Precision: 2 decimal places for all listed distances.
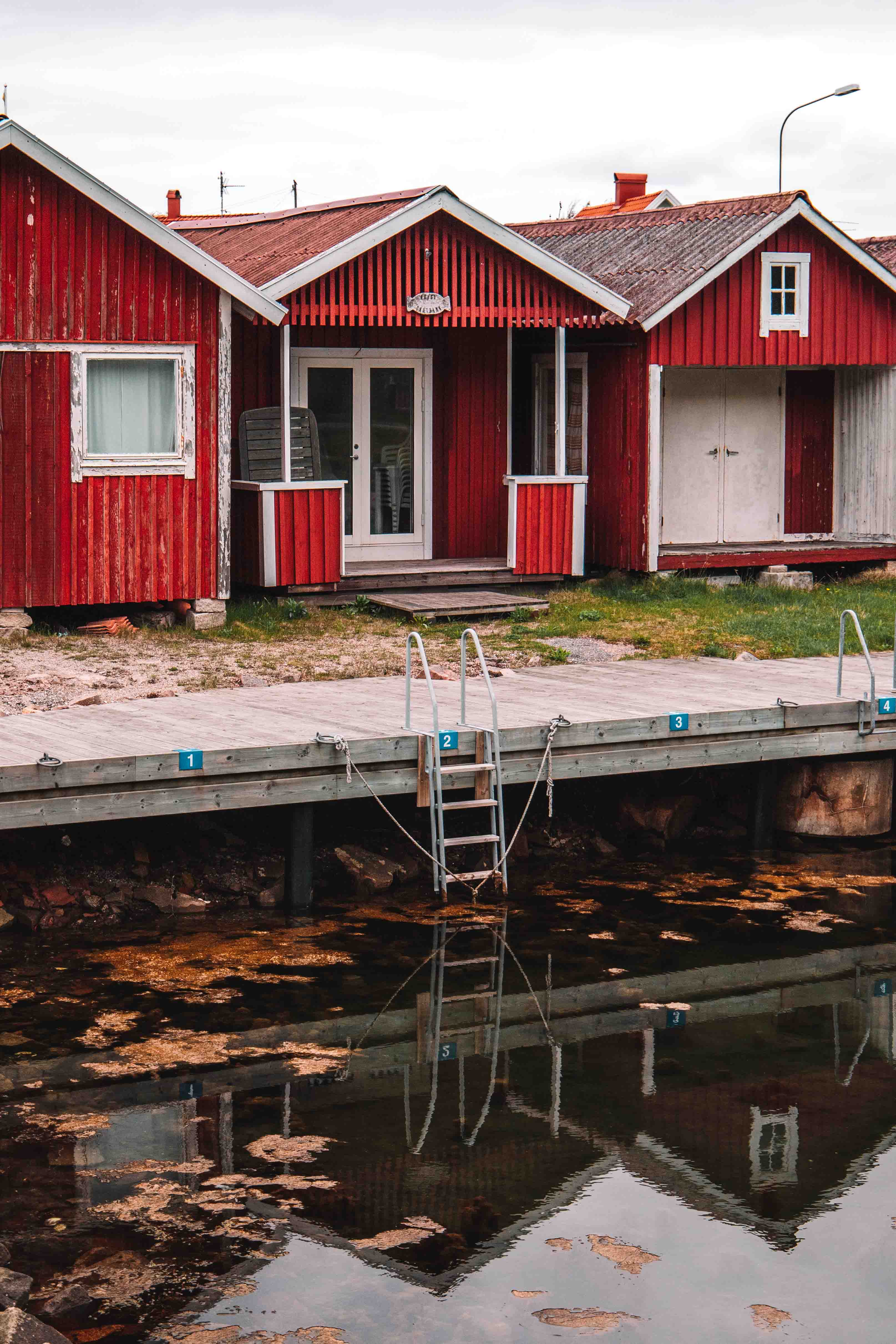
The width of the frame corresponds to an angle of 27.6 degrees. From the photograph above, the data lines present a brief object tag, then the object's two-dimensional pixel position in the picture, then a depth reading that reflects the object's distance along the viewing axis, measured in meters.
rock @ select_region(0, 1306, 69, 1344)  6.30
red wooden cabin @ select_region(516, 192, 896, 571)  19.86
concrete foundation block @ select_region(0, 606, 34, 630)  16.03
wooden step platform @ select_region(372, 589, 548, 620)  17.41
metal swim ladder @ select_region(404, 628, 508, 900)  11.80
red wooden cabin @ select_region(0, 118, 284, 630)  15.81
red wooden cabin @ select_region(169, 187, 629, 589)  17.77
